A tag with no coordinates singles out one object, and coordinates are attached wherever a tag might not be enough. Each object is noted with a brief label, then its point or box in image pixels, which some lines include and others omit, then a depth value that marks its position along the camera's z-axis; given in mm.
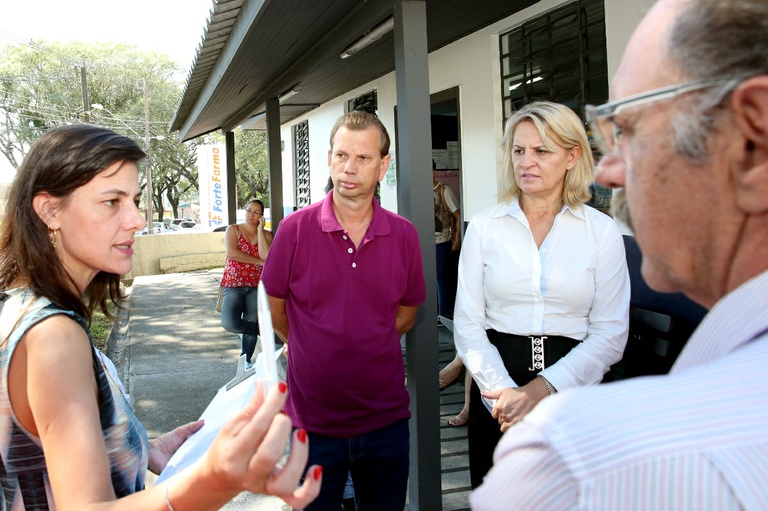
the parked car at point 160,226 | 37756
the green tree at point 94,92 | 34062
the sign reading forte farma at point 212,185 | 23828
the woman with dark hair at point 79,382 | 999
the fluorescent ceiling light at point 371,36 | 4101
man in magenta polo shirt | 2439
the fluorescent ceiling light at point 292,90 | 7133
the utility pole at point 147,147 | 30531
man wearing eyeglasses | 513
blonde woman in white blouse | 2291
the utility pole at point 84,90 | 28352
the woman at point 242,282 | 6309
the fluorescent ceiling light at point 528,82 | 5594
